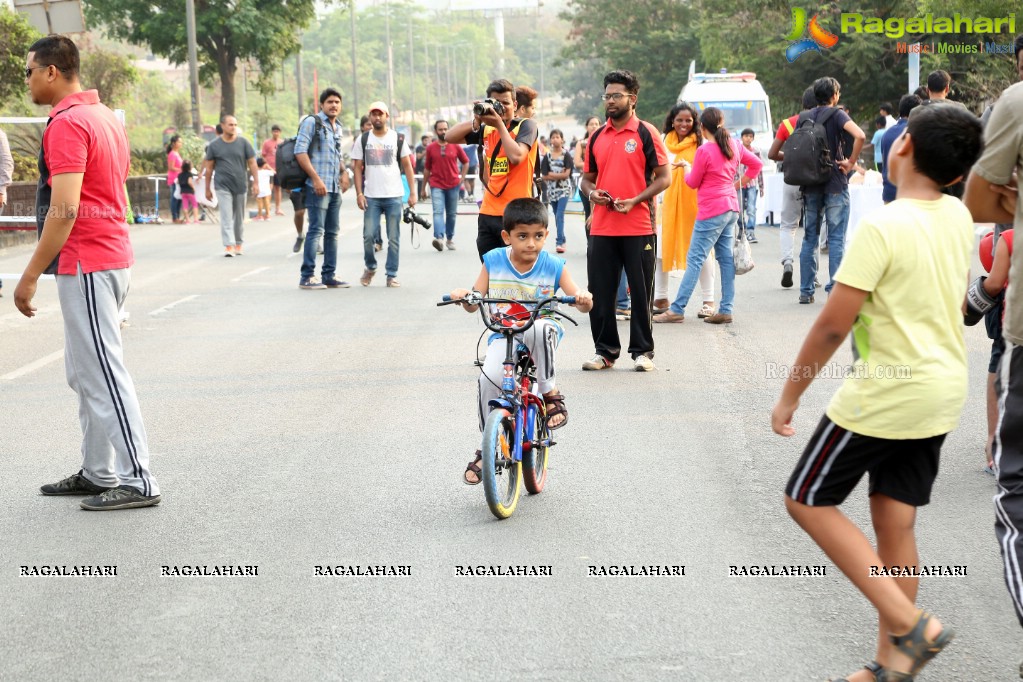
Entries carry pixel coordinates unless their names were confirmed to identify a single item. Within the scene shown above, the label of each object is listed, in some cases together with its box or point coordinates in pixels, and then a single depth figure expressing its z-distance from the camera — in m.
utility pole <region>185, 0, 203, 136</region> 32.75
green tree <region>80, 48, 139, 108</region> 40.09
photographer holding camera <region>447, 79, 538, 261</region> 9.01
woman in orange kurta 11.67
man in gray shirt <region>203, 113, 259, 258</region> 18.20
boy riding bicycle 5.96
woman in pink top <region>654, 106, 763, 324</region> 11.09
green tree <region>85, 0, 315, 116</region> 39.94
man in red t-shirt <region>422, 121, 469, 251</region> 18.12
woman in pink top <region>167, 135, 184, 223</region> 27.12
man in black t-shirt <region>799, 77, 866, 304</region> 12.40
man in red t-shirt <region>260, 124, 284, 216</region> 29.41
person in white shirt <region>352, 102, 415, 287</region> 13.98
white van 29.14
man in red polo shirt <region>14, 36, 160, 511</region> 5.62
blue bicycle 5.43
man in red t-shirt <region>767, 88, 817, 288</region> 12.81
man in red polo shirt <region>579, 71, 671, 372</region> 8.90
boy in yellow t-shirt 3.62
